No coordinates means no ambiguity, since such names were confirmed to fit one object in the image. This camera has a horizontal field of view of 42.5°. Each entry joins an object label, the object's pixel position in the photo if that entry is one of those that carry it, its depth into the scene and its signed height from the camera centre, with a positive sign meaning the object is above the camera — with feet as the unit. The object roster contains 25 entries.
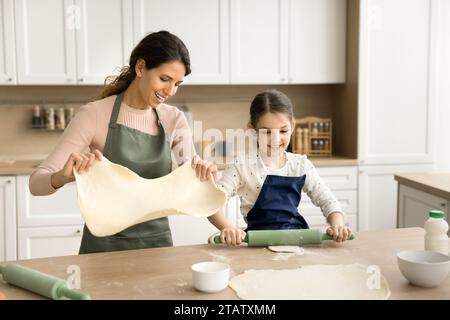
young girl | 6.17 -0.77
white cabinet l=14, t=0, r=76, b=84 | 11.13 +1.31
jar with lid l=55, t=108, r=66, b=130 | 12.16 -0.21
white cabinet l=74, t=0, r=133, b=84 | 11.32 +1.41
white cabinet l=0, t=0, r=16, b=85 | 11.05 +1.24
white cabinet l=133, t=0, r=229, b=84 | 11.53 +1.64
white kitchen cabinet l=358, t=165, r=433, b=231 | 12.23 -1.85
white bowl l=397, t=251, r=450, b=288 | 4.33 -1.22
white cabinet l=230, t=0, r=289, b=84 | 11.91 +1.41
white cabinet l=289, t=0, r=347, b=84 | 12.16 +1.44
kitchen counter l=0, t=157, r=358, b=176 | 10.72 -1.09
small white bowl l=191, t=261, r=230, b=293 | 4.25 -1.25
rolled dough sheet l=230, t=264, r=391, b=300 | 4.25 -1.35
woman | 5.73 -0.20
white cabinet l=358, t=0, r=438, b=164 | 11.89 +0.58
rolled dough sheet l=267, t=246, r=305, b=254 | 5.31 -1.30
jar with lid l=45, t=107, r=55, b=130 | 12.16 -0.18
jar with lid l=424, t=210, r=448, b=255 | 5.11 -1.12
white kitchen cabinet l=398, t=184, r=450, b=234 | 9.02 -1.61
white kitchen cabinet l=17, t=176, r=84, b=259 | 10.89 -2.15
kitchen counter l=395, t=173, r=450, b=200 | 8.90 -1.22
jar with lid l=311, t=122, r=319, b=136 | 12.80 -0.45
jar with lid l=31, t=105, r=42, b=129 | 12.21 -0.20
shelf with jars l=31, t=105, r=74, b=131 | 12.17 -0.18
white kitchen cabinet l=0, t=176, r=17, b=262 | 10.75 -2.02
